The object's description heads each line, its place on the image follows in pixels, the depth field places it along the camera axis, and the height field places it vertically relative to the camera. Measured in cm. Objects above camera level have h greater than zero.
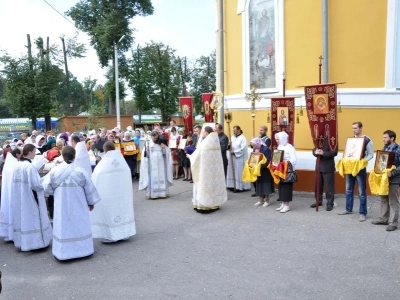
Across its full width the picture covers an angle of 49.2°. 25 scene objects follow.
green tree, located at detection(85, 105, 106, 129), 2875 -31
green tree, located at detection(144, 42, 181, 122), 3316 +209
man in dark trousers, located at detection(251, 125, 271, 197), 1005 -63
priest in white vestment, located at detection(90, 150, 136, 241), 719 -145
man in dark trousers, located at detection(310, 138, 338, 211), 887 -127
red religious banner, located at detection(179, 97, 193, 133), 1484 +0
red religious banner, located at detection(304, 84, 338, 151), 895 -10
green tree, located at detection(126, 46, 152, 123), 3309 +230
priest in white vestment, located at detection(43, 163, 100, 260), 638 -138
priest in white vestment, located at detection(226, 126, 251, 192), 1152 -132
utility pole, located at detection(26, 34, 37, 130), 2700 +319
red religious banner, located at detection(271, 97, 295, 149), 1066 -18
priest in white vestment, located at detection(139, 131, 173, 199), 1114 -145
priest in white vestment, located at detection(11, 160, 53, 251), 690 -152
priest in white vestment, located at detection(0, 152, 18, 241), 746 -144
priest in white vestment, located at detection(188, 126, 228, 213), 918 -135
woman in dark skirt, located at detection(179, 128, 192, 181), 1391 -165
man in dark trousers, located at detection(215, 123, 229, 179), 1131 -80
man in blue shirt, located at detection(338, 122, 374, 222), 818 -128
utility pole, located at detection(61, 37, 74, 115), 3618 +260
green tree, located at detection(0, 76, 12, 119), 6915 +29
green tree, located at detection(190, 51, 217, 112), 3919 +327
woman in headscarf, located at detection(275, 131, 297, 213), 895 -113
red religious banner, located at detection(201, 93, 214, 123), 1364 +1
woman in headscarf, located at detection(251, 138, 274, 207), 945 -147
